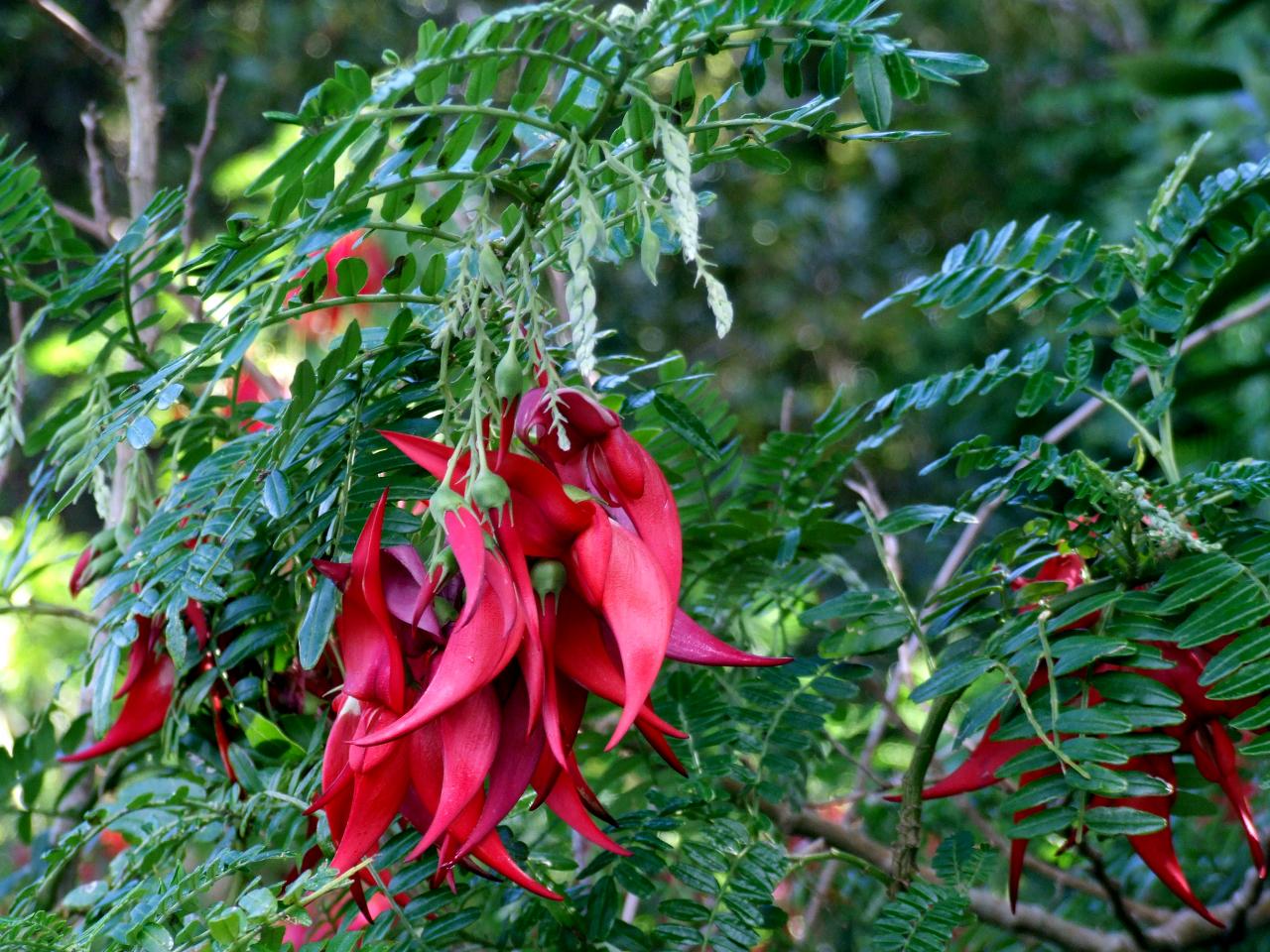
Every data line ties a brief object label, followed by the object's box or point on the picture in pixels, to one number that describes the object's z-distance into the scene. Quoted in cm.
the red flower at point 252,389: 145
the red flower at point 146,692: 118
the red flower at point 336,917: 114
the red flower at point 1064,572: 118
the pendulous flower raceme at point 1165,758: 113
